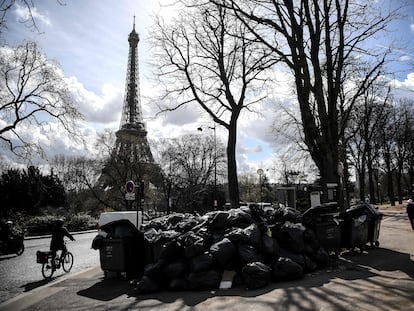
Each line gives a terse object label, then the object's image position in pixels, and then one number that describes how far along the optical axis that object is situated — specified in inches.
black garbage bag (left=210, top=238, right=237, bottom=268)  304.0
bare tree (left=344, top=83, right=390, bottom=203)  1235.2
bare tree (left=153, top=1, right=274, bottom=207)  807.1
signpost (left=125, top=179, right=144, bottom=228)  644.1
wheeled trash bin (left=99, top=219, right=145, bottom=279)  362.6
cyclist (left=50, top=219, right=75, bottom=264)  456.4
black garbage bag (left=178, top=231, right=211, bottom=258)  306.3
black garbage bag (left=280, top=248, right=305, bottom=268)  319.9
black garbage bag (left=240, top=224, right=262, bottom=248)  316.8
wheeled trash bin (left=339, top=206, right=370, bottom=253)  421.1
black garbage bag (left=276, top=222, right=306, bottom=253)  332.2
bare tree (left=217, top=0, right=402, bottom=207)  541.3
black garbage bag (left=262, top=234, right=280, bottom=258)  315.6
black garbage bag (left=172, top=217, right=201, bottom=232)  369.6
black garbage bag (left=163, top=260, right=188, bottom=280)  299.5
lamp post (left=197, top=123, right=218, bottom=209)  1809.8
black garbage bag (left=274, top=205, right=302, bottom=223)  367.2
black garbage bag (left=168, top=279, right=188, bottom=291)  291.1
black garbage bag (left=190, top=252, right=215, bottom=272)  296.1
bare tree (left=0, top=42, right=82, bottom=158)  936.1
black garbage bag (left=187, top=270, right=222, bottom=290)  286.7
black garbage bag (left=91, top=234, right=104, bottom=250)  377.7
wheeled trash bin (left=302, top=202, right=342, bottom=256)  391.2
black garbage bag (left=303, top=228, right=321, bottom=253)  345.1
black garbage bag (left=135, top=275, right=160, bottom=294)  293.3
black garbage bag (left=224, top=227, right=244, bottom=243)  318.9
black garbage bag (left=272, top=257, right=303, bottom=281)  294.5
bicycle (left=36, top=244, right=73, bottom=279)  424.8
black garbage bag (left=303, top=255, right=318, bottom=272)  324.2
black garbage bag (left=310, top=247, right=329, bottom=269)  342.6
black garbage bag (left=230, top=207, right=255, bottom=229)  353.1
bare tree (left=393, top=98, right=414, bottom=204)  1525.6
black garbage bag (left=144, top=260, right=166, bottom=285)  302.8
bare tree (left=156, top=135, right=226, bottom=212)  1913.1
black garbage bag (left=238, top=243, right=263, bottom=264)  301.4
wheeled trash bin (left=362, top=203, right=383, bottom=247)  446.3
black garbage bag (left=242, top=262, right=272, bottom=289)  275.3
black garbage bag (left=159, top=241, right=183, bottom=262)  312.3
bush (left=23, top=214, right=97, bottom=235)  1168.8
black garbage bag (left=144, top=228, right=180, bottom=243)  339.9
